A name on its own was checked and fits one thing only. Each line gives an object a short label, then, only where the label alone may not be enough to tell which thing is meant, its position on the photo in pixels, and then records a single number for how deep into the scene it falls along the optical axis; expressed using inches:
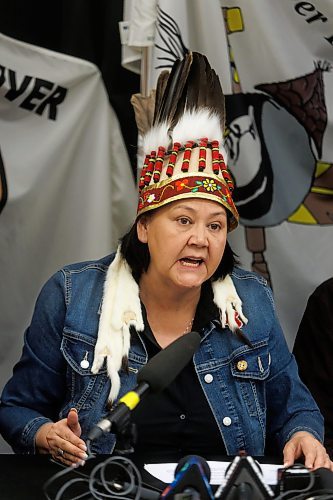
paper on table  127.1
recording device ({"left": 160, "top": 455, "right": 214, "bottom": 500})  119.5
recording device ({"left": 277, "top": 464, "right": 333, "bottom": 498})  124.0
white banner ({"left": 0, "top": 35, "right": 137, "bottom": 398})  158.7
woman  138.5
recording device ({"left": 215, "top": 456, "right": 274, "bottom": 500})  119.8
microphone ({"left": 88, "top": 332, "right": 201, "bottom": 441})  116.0
